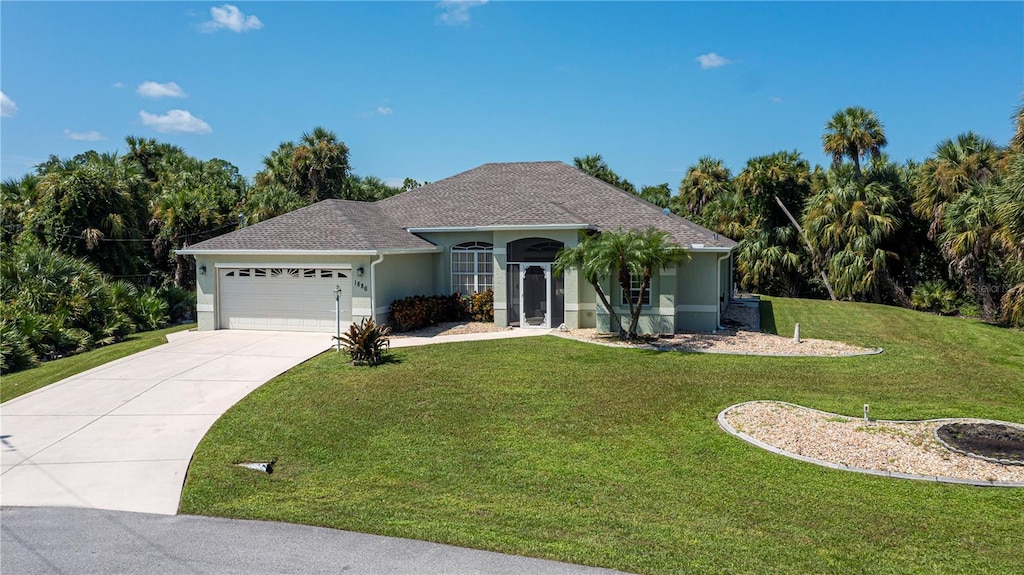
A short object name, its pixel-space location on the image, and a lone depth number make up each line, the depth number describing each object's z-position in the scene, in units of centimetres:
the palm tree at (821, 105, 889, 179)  3039
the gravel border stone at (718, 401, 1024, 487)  827
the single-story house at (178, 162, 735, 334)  1859
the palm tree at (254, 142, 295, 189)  3531
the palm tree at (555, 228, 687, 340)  1605
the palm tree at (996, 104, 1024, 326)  1692
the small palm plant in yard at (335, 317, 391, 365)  1444
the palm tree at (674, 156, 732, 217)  4134
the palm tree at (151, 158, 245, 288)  2717
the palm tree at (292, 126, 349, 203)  3428
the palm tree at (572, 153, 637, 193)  3969
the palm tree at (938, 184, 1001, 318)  2225
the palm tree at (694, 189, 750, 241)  3484
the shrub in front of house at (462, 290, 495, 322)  2080
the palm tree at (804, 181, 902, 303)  2884
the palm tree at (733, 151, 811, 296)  3334
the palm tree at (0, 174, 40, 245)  2589
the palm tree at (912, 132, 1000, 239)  2644
